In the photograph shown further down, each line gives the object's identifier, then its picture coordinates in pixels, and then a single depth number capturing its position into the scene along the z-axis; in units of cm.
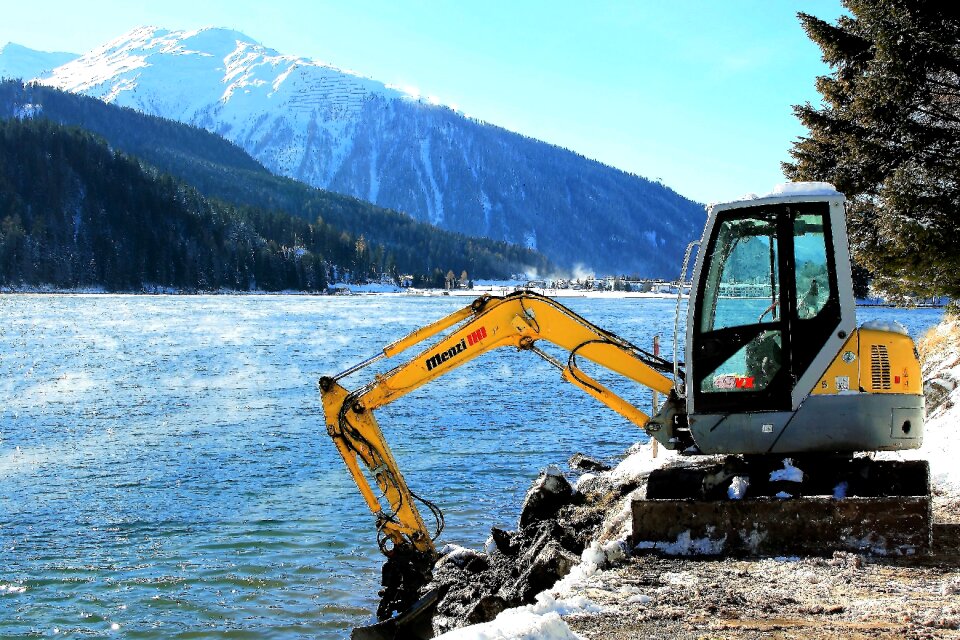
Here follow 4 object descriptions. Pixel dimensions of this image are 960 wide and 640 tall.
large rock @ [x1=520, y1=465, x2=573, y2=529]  1535
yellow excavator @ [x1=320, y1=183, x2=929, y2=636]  895
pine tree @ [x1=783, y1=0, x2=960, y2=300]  1778
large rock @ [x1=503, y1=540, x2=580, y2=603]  966
